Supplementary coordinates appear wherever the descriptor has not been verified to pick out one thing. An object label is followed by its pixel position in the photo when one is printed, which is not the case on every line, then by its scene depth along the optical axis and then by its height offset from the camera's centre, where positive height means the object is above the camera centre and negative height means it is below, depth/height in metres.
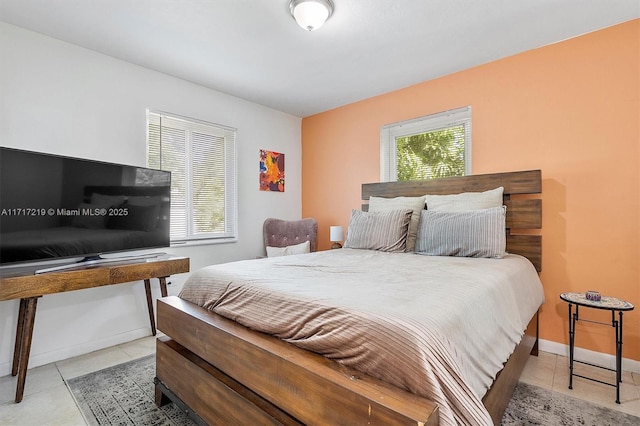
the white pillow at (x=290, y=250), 3.57 -0.45
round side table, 1.83 -0.58
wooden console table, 1.82 -0.45
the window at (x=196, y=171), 3.06 +0.43
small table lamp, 3.59 -0.27
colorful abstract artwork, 3.91 +0.52
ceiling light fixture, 1.92 +1.25
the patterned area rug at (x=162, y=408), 1.64 -1.11
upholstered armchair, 3.80 -0.26
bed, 0.91 -0.52
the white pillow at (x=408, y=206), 2.73 +0.04
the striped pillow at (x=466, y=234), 2.26 -0.18
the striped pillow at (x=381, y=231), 2.67 -0.18
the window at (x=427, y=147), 3.04 +0.67
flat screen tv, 1.95 +0.03
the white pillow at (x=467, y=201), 2.52 +0.08
